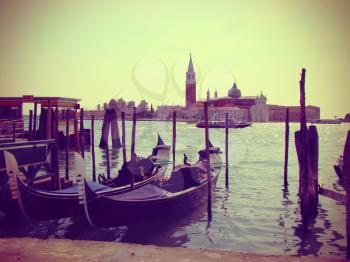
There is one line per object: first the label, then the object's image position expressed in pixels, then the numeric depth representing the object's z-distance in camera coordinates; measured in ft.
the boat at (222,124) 281.25
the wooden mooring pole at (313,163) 27.09
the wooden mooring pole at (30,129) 52.24
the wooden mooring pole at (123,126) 46.06
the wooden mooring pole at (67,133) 42.50
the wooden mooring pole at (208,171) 30.42
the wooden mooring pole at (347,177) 18.26
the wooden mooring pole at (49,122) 39.55
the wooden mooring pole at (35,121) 52.39
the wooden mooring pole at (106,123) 94.99
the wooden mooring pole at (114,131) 100.37
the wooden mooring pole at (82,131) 44.14
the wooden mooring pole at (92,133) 48.14
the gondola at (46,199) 21.07
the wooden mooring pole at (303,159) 25.36
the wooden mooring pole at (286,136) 43.72
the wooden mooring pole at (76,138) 38.78
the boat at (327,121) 538.30
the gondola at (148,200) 22.79
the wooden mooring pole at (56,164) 34.06
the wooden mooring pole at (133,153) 38.45
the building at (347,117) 596.95
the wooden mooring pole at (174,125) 56.15
